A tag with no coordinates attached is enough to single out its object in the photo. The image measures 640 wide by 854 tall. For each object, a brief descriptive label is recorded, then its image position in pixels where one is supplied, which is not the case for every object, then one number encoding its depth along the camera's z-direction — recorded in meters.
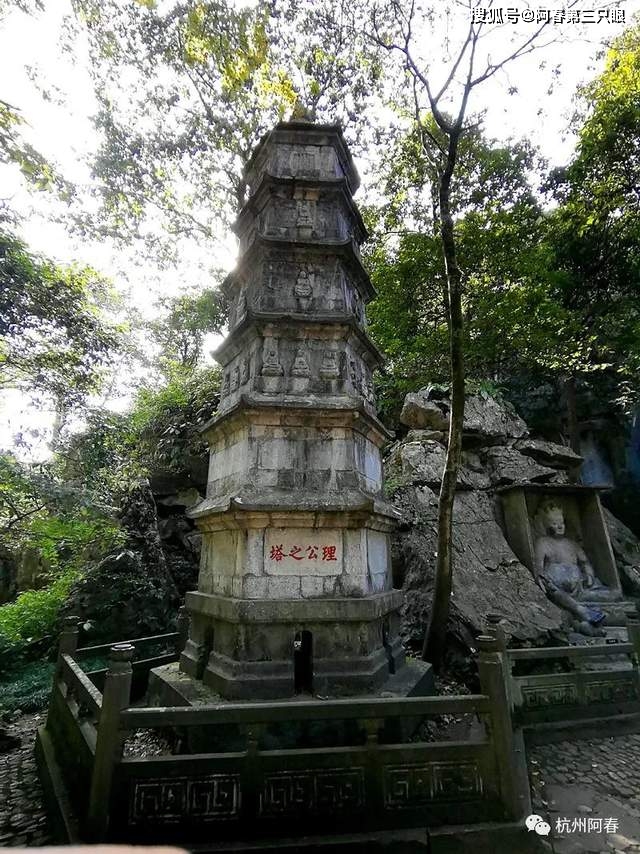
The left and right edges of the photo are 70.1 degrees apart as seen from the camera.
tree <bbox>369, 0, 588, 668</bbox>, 7.39
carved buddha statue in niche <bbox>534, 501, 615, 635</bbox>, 9.20
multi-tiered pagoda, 5.00
